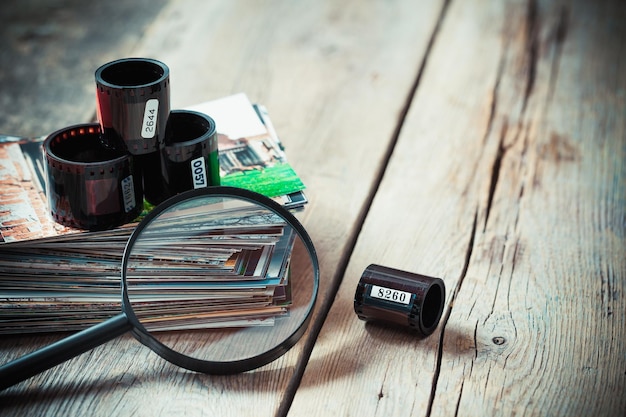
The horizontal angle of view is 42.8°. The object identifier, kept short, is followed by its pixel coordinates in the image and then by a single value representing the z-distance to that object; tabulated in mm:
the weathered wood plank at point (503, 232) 968
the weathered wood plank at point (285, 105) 944
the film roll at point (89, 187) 965
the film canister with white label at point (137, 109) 958
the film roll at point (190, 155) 1021
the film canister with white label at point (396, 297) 1006
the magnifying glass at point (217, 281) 949
